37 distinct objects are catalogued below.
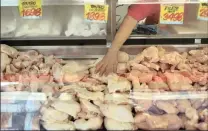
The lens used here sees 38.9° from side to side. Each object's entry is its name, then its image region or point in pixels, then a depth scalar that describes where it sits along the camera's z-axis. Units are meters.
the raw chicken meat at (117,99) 1.75
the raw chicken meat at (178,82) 1.82
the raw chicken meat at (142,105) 1.74
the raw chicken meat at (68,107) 1.69
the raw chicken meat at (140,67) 1.91
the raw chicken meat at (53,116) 1.67
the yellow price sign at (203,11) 1.92
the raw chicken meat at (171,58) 1.92
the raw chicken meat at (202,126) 1.65
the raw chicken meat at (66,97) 1.75
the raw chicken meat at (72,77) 1.87
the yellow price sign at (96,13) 1.87
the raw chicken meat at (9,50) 1.91
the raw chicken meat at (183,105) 1.73
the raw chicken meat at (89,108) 1.71
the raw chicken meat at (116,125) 1.65
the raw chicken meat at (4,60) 1.87
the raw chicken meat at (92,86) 1.82
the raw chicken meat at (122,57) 1.95
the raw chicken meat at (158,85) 1.83
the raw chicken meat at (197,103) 1.75
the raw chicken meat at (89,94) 1.77
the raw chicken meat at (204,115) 1.69
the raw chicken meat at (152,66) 1.92
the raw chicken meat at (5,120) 1.67
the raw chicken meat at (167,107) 1.72
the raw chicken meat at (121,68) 1.92
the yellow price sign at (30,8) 1.90
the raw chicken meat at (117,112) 1.68
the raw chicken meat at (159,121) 1.67
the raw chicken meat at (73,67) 1.91
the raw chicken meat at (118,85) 1.79
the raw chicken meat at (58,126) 1.64
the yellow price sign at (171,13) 1.89
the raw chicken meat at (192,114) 1.67
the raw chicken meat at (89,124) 1.65
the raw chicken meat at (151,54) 1.92
